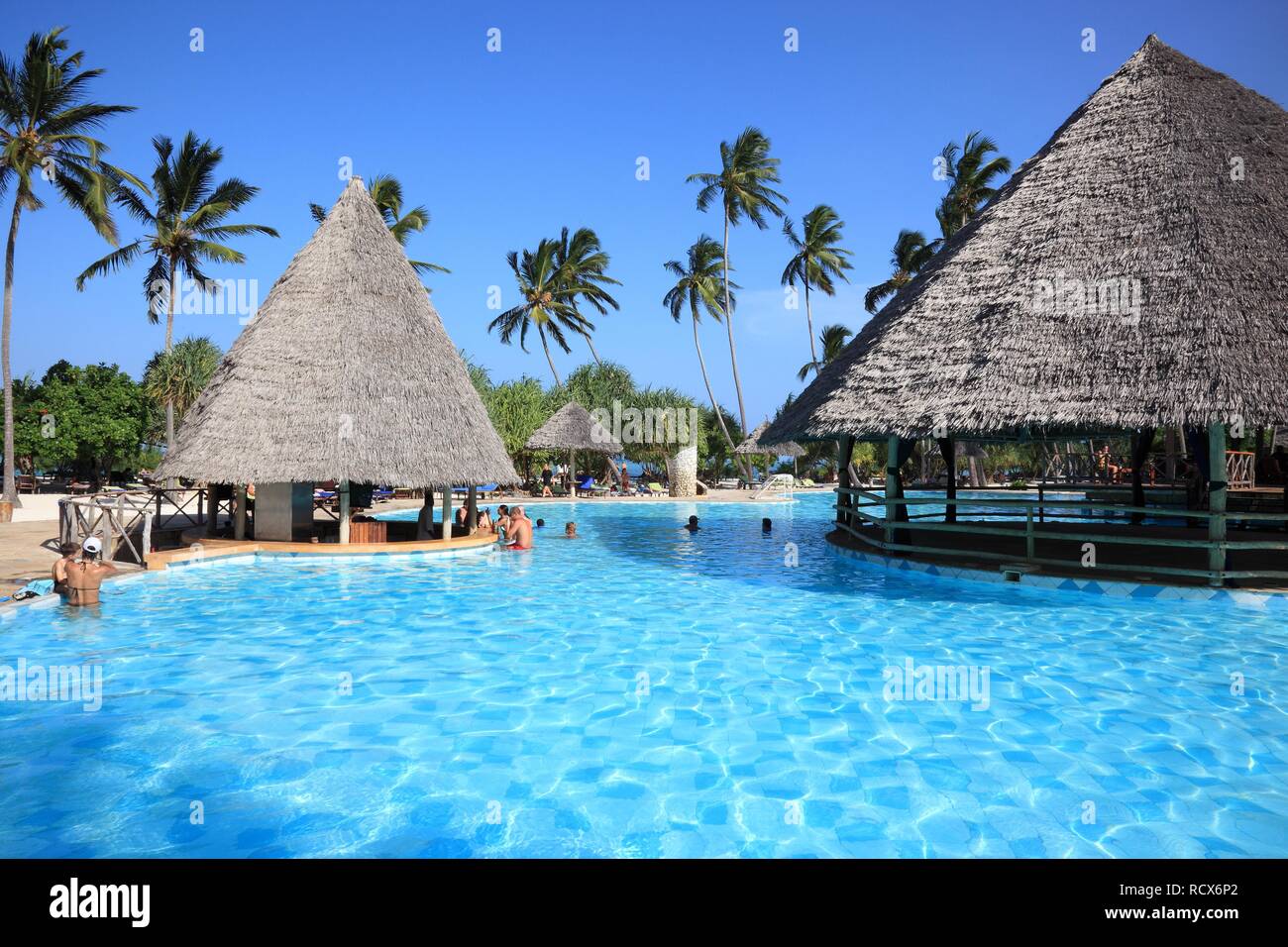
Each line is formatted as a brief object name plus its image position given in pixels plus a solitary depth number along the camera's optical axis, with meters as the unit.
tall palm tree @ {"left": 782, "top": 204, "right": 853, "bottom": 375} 40.50
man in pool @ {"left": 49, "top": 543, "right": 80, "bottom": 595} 9.21
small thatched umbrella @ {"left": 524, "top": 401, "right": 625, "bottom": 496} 30.83
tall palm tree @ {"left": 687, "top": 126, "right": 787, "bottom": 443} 37.59
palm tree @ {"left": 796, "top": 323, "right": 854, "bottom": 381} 39.91
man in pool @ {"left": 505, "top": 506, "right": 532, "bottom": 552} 16.05
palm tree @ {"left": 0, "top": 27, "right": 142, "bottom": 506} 20.75
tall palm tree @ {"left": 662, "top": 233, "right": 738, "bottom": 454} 40.44
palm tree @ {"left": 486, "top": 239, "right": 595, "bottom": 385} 39.69
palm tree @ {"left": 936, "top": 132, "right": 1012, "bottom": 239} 31.12
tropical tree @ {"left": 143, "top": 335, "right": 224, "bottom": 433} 32.56
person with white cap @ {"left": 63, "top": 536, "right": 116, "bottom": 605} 9.06
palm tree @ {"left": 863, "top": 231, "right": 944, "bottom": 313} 34.94
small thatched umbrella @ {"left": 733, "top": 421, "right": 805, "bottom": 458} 30.18
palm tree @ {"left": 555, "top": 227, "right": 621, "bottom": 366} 40.16
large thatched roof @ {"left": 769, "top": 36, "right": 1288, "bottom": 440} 9.74
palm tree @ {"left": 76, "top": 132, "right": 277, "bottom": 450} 27.08
